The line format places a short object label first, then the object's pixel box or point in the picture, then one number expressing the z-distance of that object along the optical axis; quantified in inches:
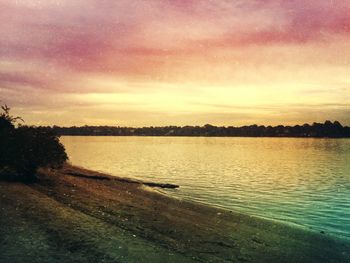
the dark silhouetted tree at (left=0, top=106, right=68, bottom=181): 1066.1
